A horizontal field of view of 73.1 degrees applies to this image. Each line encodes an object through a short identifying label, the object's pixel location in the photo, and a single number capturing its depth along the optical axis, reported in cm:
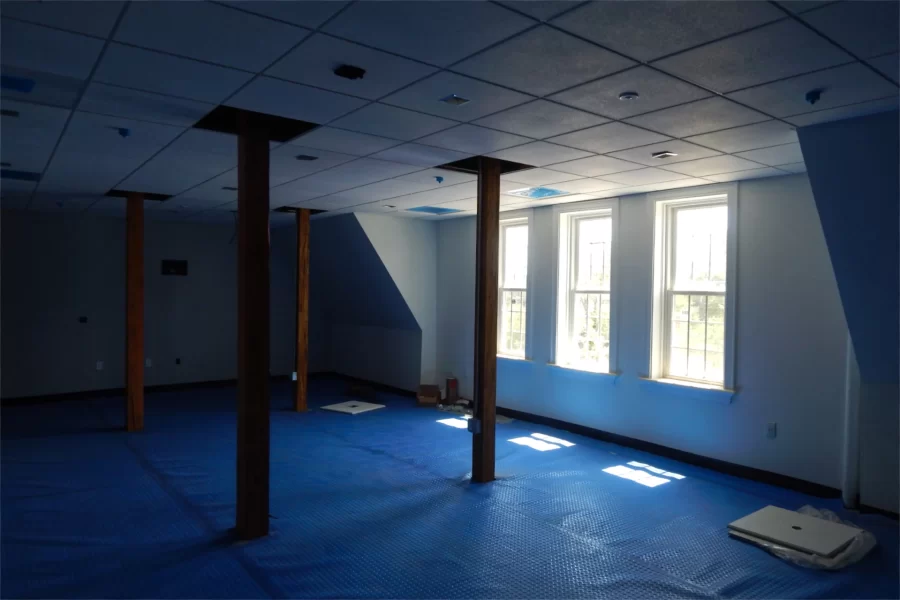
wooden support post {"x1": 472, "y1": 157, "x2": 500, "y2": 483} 531
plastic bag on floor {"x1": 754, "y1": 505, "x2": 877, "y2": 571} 383
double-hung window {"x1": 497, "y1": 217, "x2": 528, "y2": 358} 835
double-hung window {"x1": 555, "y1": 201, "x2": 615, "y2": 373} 719
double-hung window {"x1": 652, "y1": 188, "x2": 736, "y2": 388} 600
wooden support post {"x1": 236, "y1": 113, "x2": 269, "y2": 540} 407
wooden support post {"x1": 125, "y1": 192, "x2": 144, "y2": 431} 709
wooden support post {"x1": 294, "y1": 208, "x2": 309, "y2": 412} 825
